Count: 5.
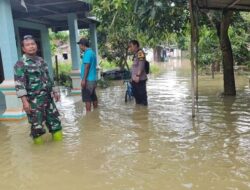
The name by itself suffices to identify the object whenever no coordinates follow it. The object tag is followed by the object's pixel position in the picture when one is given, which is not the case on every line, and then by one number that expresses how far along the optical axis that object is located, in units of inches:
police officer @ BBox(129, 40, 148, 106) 305.7
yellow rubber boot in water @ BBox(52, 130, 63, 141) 219.1
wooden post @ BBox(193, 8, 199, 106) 267.4
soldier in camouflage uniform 200.8
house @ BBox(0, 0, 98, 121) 300.5
